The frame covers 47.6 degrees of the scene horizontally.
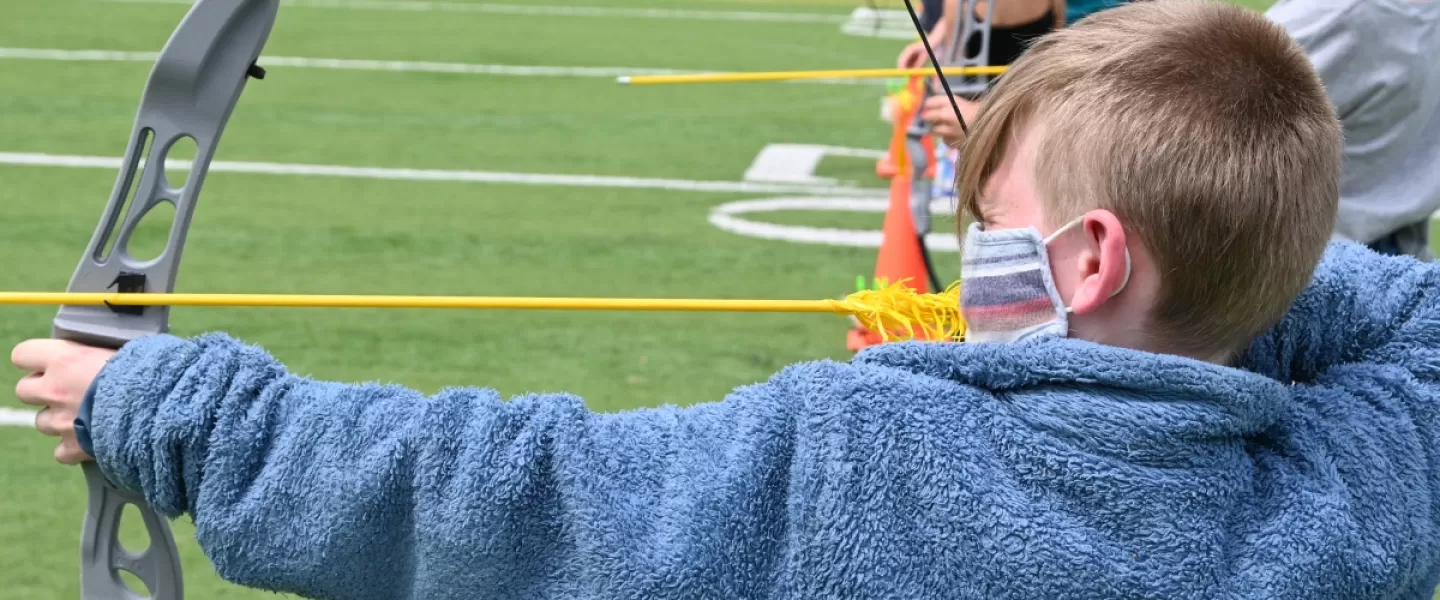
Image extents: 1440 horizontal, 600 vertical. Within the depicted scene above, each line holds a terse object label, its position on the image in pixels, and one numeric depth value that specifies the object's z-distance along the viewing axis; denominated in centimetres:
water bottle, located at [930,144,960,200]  612
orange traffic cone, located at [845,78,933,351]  465
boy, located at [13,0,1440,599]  119
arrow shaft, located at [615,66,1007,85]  269
